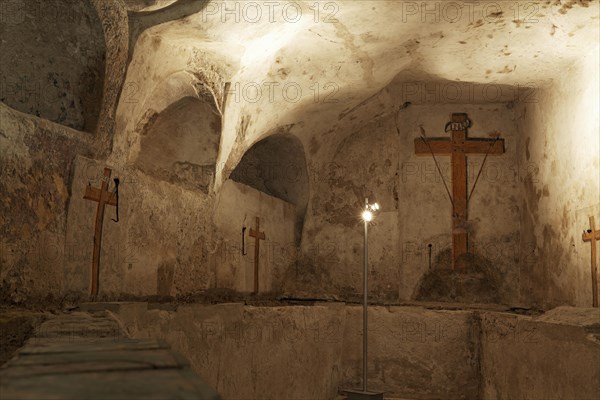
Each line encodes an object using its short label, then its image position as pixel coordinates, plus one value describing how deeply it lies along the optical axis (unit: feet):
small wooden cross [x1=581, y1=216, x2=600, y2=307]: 19.06
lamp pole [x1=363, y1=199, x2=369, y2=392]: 20.80
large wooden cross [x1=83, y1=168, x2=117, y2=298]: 13.82
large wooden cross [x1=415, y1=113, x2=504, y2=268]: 26.86
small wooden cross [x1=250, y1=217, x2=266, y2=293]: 23.68
